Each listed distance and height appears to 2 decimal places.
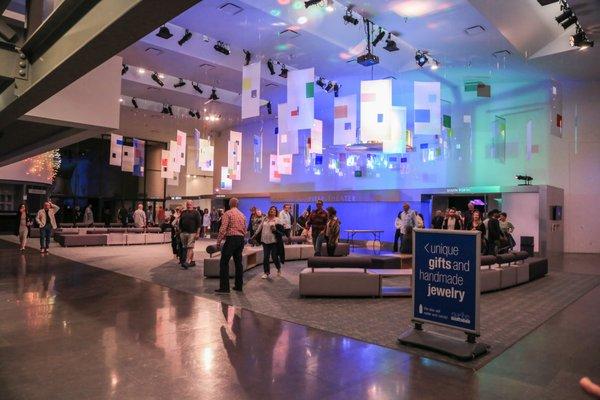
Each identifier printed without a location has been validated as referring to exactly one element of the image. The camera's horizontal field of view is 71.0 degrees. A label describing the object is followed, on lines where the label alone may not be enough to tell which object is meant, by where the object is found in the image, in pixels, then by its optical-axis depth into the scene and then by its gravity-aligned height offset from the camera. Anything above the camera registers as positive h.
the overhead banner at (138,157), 18.00 +1.95
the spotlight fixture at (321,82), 14.76 +4.35
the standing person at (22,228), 12.91 -0.88
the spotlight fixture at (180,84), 16.00 +4.57
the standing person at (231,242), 7.03 -0.64
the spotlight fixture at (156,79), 14.96 +4.43
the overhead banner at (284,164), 16.38 +1.61
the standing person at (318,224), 10.01 -0.43
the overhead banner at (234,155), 15.96 +1.90
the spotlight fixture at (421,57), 12.26 +4.42
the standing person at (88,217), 21.97 -0.84
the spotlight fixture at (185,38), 11.50 +4.54
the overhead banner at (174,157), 15.46 +1.69
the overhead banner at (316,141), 11.99 +1.88
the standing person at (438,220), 14.15 -0.41
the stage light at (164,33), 10.79 +4.39
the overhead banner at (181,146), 15.15 +2.07
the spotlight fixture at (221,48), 11.91 +4.43
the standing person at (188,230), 9.66 -0.63
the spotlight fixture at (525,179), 13.79 +1.06
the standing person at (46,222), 12.27 -0.65
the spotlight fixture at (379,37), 10.93 +4.46
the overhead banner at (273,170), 17.80 +1.49
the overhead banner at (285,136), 10.17 +1.75
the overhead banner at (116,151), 16.77 +2.02
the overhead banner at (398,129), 11.62 +2.23
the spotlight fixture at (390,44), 11.10 +4.33
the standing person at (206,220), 22.89 -0.92
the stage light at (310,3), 9.30 +4.52
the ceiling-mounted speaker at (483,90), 11.08 +3.16
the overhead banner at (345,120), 10.98 +2.27
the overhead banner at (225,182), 20.59 +1.08
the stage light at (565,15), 8.93 +4.20
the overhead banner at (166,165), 16.16 +1.47
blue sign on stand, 4.21 -0.73
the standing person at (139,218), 18.34 -0.70
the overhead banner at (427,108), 10.63 +2.55
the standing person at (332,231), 8.72 -0.51
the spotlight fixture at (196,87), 16.06 +4.45
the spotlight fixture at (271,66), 13.54 +4.45
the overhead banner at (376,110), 9.98 +2.32
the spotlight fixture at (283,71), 13.63 +4.37
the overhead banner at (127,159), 17.19 +1.77
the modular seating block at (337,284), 6.65 -1.22
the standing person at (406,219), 12.92 -0.37
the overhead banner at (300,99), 9.62 +2.47
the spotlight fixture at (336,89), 15.31 +4.34
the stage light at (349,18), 9.97 +4.48
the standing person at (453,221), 10.13 -0.29
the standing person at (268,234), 8.54 -0.61
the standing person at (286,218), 12.21 -0.38
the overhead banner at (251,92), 9.70 +2.60
